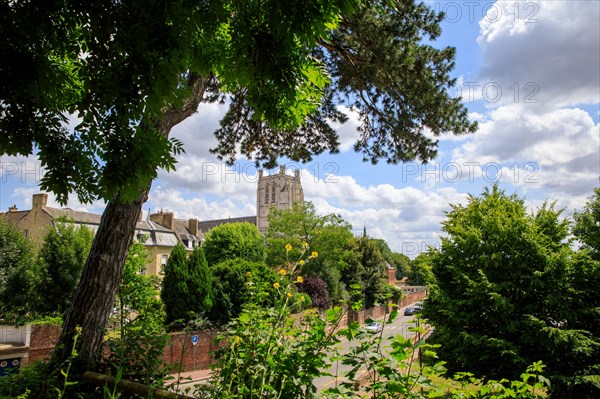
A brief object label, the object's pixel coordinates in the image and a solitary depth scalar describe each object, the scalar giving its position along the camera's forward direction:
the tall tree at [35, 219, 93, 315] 19.50
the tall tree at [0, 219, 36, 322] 20.47
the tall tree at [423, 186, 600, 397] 11.03
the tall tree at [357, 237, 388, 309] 49.06
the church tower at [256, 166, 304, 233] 100.12
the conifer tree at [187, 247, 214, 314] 23.52
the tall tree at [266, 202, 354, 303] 39.28
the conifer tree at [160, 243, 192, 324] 23.23
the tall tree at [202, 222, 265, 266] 35.94
